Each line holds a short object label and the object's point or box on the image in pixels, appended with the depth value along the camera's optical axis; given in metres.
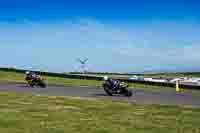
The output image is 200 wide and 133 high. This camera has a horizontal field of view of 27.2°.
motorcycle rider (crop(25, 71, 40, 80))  39.44
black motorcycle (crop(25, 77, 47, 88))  39.25
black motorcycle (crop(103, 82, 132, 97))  29.97
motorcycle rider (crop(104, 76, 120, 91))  30.19
